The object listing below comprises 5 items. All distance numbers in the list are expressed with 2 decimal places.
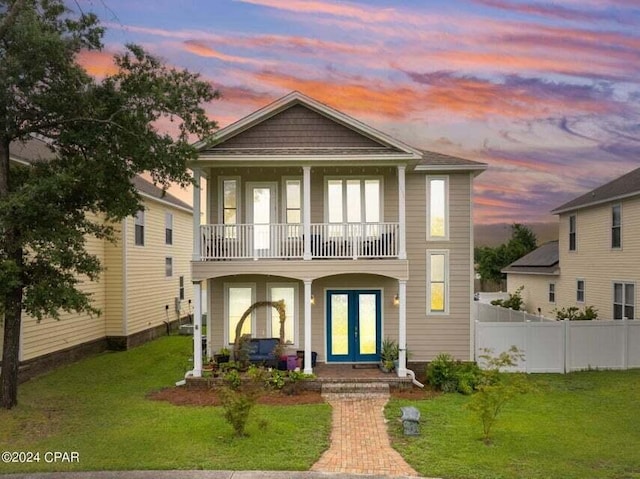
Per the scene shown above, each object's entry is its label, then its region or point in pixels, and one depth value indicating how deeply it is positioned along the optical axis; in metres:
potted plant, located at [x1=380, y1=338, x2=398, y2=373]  11.65
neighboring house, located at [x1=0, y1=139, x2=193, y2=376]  12.93
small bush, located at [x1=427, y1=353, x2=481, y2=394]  10.70
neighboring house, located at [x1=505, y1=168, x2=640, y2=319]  15.16
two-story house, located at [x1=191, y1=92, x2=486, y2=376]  12.62
